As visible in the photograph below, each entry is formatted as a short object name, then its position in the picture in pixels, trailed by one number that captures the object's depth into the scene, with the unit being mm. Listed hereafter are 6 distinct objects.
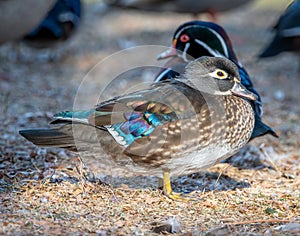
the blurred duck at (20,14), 13094
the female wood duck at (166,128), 6656
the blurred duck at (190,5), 17844
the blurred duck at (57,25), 15937
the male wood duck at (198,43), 9562
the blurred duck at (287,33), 13227
